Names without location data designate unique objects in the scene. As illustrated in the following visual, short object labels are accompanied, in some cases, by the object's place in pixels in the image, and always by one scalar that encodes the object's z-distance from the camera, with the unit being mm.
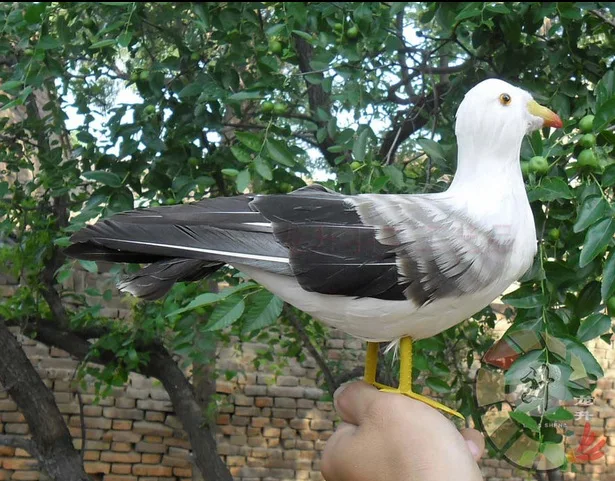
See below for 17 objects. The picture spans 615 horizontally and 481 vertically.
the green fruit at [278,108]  1493
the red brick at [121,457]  4027
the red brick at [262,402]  4199
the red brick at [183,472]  4035
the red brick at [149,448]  4047
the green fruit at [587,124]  1099
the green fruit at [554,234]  1211
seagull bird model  836
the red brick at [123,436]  4039
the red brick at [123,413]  4035
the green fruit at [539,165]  1092
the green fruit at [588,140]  1082
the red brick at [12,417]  3981
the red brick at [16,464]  3973
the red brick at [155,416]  4070
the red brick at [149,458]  4047
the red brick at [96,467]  3998
